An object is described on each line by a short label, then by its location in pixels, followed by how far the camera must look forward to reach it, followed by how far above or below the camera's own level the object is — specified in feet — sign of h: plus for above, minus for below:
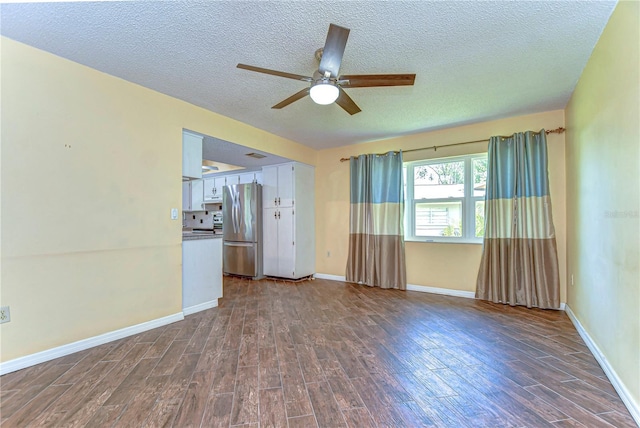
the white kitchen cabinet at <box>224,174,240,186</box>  19.63 +2.84
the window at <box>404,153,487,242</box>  13.37 +1.00
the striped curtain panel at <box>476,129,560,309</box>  11.26 -0.45
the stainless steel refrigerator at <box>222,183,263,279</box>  17.35 -0.66
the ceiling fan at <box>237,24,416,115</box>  6.02 +3.38
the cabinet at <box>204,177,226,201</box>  20.24 +2.29
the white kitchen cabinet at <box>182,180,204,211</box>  12.84 +1.20
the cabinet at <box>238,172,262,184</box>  18.69 +2.83
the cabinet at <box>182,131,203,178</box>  10.74 +2.50
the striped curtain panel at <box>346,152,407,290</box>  14.78 -0.24
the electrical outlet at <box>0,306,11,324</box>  6.62 -2.26
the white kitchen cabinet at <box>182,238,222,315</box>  10.72 -2.21
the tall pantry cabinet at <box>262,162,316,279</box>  16.51 -0.14
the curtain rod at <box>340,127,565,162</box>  11.27 +3.57
